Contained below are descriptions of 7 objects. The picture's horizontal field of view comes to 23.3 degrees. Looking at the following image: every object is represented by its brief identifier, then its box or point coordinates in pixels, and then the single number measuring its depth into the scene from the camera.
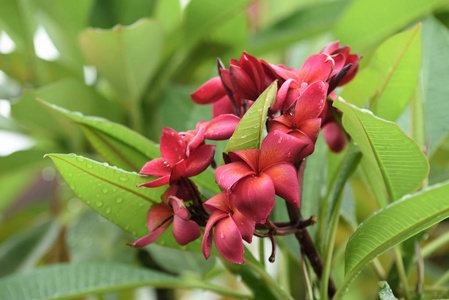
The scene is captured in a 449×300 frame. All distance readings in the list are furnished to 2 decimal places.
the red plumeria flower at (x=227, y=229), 0.67
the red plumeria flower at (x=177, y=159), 0.70
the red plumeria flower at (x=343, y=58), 0.74
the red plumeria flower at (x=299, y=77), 0.71
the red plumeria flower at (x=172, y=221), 0.70
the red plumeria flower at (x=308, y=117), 0.69
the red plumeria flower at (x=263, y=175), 0.66
